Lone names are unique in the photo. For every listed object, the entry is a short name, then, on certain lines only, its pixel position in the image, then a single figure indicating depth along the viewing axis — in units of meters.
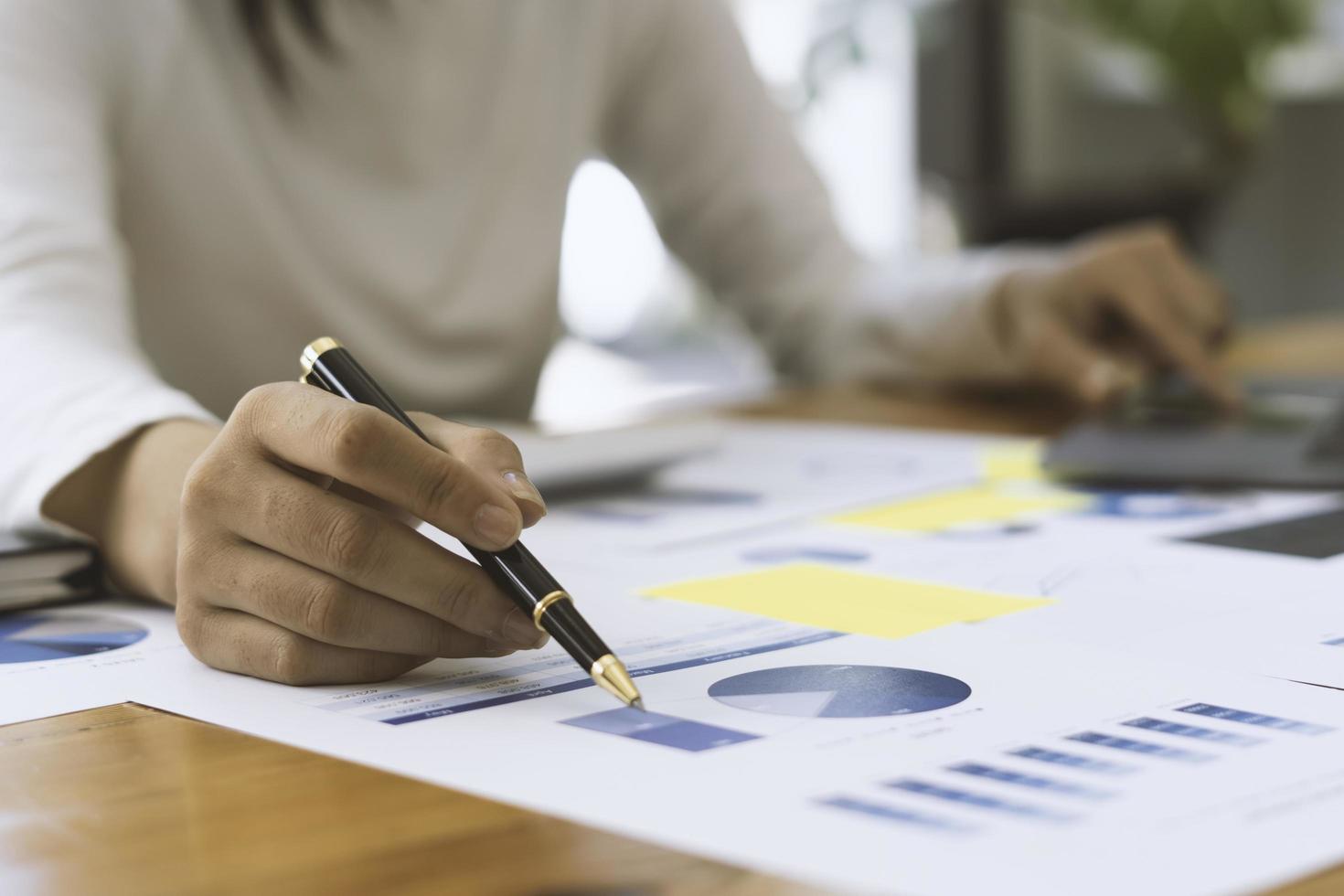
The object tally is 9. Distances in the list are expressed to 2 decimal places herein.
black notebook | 0.92
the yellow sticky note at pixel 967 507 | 1.04
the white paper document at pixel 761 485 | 1.03
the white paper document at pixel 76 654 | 0.83
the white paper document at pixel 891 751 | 0.71
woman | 0.82
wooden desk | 0.71
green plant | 4.35
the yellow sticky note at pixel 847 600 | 0.88
